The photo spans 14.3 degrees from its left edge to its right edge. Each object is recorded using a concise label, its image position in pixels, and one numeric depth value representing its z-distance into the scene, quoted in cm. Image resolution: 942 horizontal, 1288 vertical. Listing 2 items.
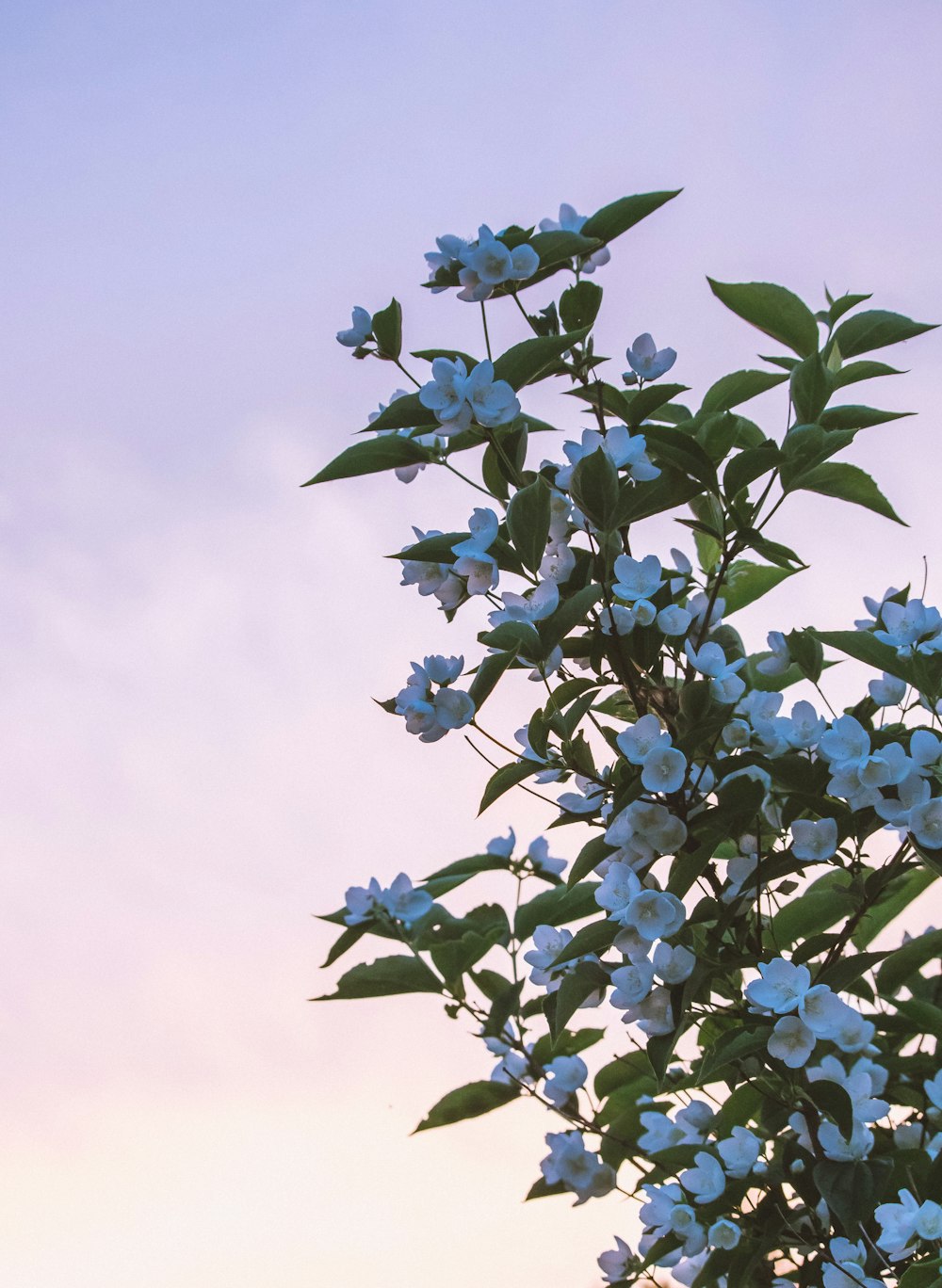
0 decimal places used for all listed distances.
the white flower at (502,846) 215
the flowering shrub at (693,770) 194
